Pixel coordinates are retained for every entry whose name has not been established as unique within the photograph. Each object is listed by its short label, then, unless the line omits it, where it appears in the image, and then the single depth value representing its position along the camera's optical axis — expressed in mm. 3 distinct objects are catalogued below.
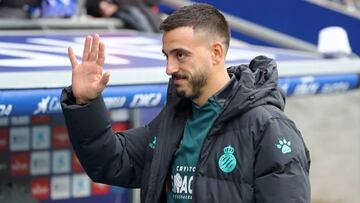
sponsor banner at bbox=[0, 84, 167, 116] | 7969
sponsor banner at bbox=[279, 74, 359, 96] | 10670
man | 5312
